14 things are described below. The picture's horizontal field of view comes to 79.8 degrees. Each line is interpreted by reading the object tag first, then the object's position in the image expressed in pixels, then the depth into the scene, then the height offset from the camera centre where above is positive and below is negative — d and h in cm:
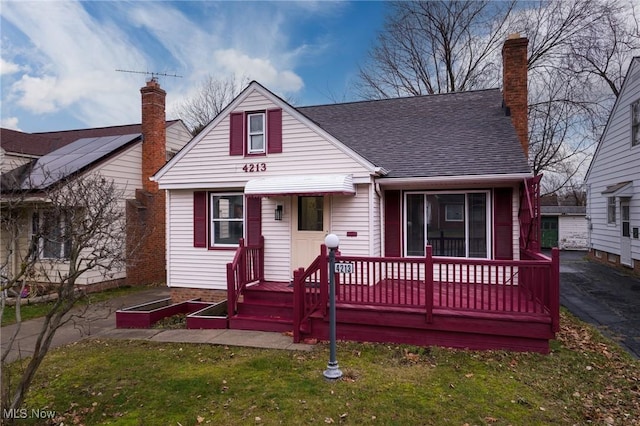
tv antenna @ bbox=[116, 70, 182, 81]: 1378 +534
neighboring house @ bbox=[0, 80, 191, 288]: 1245 +184
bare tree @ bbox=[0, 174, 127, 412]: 389 -43
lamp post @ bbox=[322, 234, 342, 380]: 509 -151
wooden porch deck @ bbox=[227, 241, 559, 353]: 587 -157
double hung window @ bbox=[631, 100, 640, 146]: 1232 +307
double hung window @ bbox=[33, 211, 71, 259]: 1197 -86
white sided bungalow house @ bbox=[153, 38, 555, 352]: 779 +42
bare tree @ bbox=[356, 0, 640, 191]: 2017 +943
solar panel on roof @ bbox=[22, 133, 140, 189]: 1192 +230
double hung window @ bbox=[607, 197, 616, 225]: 1486 +31
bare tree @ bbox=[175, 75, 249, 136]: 2800 +896
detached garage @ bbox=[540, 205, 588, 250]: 2512 -67
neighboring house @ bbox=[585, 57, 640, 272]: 1249 +134
